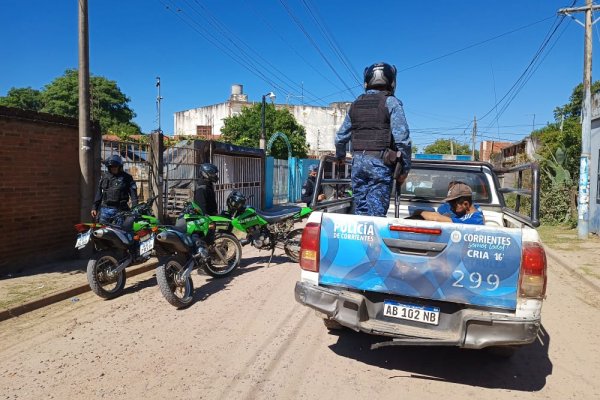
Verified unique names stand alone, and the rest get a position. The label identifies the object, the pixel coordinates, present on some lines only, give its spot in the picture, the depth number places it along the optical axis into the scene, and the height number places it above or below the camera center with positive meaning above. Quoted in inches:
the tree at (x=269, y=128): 1204.6 +153.1
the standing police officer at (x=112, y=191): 251.8 -5.5
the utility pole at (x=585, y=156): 447.5 +29.0
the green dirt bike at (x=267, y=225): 291.9 -28.5
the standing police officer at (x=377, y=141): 169.6 +16.3
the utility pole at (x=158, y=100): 1501.7 +279.6
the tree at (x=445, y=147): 2709.2 +227.0
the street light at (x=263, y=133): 799.1 +88.6
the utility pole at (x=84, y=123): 270.7 +36.0
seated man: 165.0 -9.7
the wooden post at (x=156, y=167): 367.9 +12.1
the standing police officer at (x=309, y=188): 400.7 -4.8
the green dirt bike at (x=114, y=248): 211.2 -33.0
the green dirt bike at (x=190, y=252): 208.1 -37.2
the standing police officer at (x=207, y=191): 275.1 -5.5
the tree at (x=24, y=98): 1791.3 +336.6
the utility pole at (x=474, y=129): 2042.7 +255.3
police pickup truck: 122.5 -27.6
